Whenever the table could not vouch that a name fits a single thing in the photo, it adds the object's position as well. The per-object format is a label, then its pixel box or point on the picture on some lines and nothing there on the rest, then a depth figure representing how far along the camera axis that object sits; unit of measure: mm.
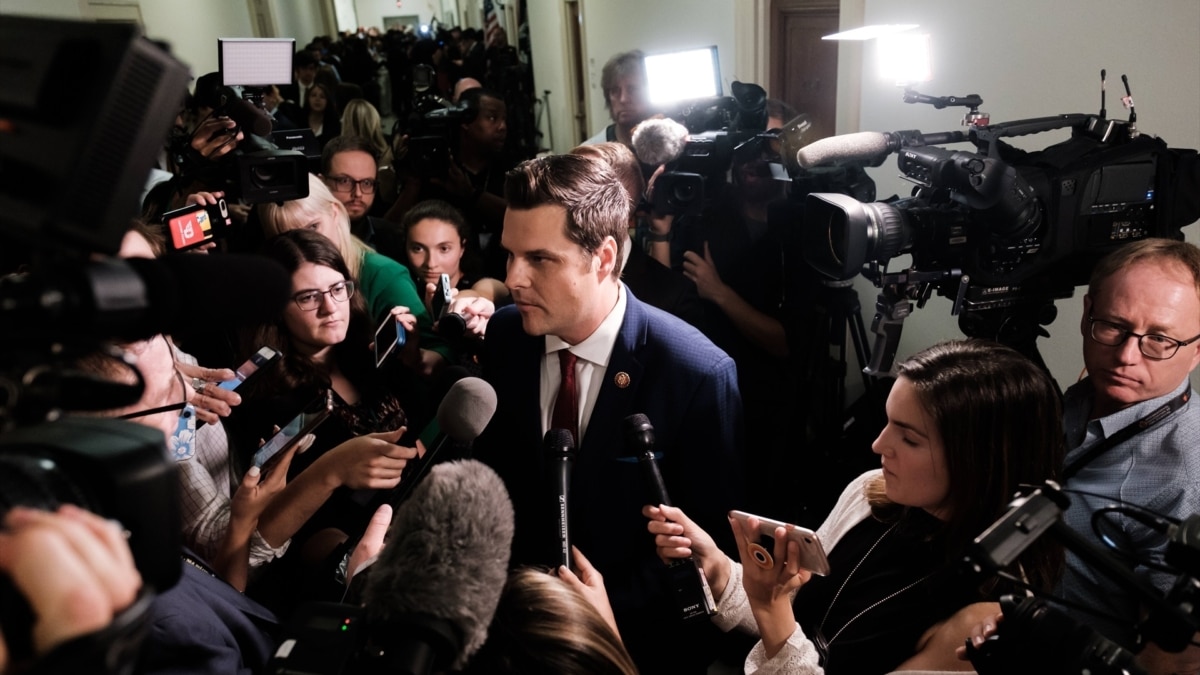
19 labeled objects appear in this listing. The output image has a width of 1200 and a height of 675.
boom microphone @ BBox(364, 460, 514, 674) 679
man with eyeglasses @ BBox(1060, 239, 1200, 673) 1405
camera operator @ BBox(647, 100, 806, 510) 2672
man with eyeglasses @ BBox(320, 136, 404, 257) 2896
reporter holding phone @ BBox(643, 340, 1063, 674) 1210
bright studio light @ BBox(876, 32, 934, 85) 2057
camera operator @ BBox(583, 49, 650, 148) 3594
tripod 2582
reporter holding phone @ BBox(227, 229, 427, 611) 1424
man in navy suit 1584
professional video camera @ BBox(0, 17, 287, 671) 475
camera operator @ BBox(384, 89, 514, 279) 3416
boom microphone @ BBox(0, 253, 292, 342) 469
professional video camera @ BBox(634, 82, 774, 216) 2516
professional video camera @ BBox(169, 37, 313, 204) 1887
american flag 9720
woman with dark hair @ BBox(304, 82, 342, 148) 6055
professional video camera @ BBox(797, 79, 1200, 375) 1745
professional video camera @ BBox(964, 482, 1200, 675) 706
